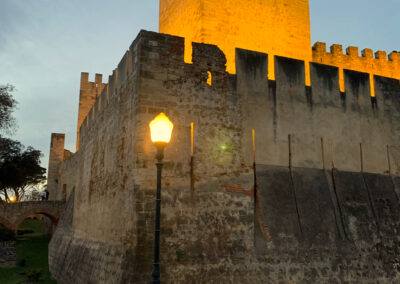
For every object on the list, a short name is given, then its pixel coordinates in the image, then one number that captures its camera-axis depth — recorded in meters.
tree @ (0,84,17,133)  20.47
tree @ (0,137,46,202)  37.00
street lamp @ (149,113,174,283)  5.92
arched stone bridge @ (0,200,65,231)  25.20
